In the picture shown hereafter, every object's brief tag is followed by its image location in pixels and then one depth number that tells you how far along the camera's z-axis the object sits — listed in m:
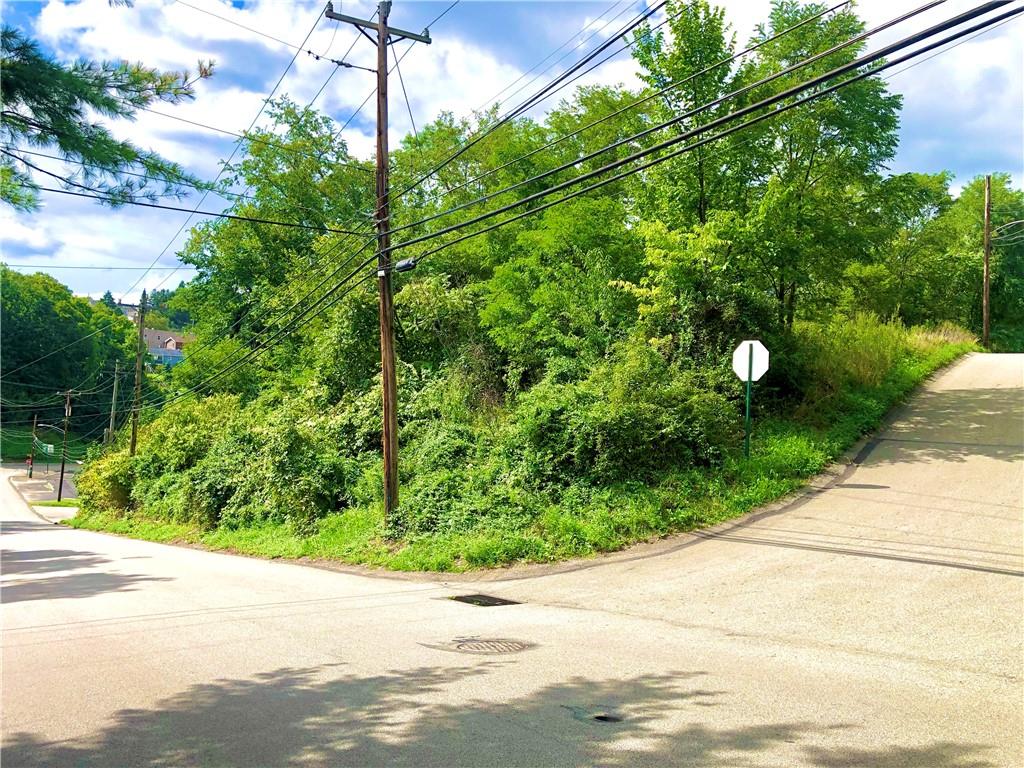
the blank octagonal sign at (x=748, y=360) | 14.63
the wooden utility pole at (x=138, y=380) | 34.91
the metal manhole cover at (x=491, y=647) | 6.95
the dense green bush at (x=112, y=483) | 32.41
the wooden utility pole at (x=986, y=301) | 32.69
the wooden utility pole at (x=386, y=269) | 15.28
